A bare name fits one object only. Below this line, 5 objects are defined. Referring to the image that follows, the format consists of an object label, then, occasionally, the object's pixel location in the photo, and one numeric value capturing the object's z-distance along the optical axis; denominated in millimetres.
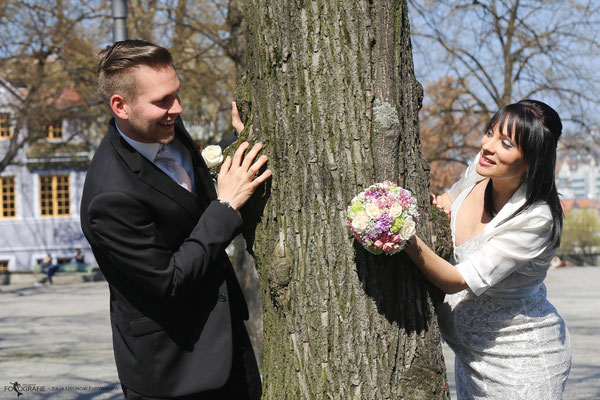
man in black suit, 2566
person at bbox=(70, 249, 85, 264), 33094
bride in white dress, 2848
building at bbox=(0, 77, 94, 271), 37188
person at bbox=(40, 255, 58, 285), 30312
